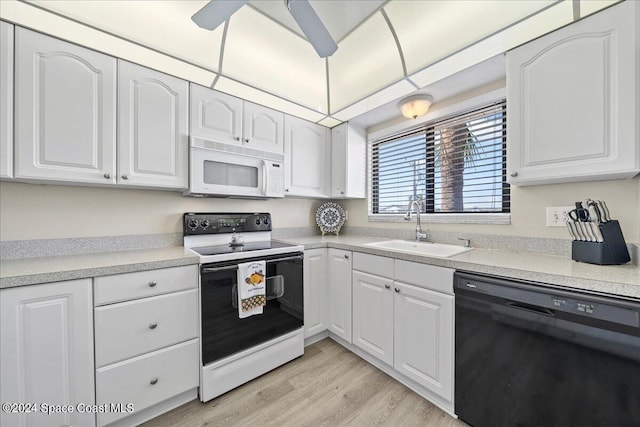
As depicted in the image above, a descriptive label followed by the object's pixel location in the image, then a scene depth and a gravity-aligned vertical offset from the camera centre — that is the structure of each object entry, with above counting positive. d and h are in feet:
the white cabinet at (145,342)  4.08 -2.43
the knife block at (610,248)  3.72 -0.56
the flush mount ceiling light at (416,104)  6.38 +2.91
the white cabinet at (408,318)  4.53 -2.33
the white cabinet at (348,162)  8.30 +1.79
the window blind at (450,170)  5.88 +1.24
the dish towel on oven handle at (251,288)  5.24 -1.72
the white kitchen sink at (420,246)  6.11 -0.94
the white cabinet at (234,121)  5.98 +2.48
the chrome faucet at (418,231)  6.82 -0.55
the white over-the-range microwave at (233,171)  5.82 +1.09
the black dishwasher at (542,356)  2.89 -2.03
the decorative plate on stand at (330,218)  9.04 -0.24
